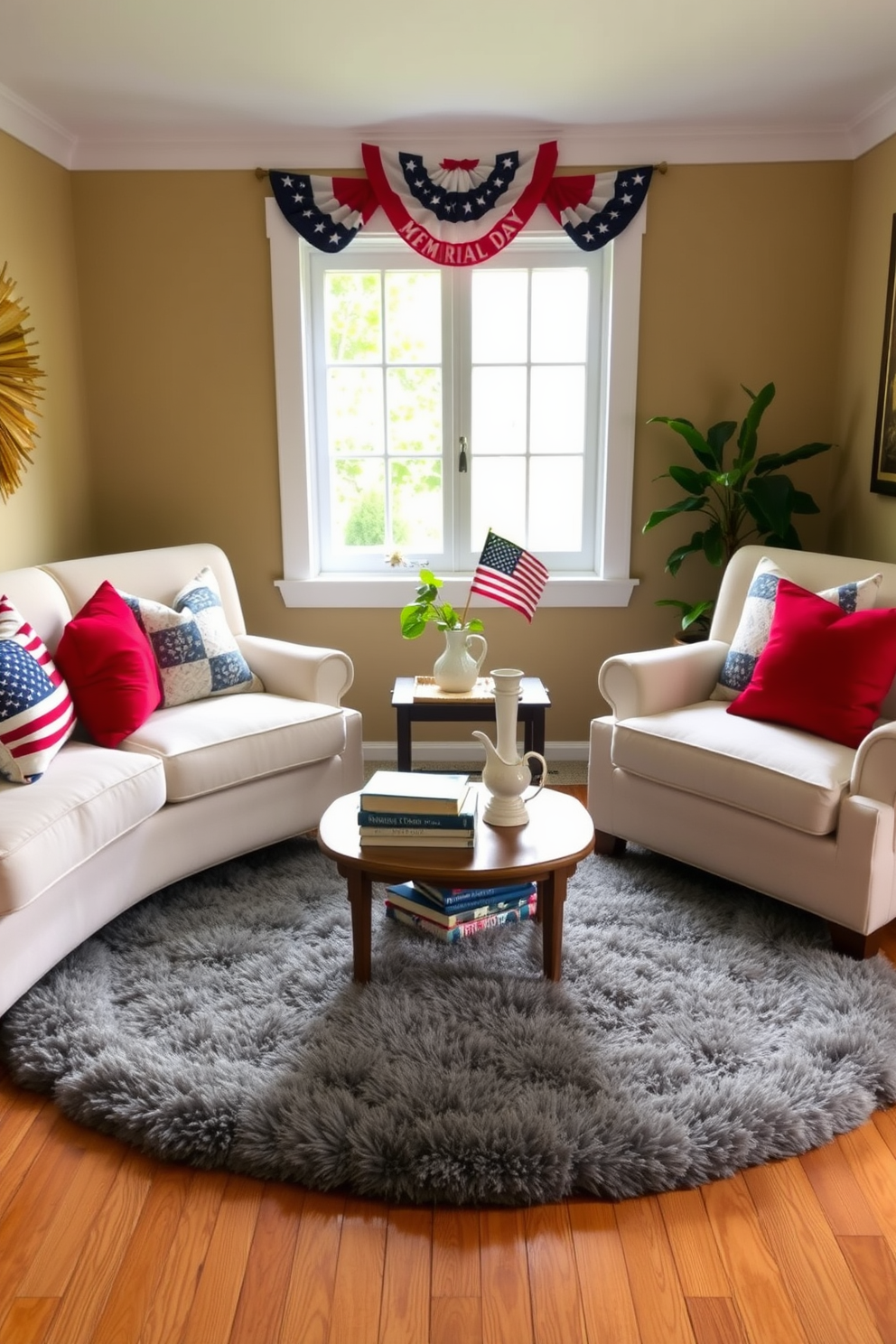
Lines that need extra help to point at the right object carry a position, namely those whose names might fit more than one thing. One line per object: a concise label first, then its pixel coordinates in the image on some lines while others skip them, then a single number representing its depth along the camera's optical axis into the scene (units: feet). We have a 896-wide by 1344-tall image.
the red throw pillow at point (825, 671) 9.22
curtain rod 12.33
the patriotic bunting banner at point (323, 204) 12.22
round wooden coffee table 7.47
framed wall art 11.34
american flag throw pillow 8.23
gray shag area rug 6.31
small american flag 10.86
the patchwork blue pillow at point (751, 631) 10.36
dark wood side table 10.81
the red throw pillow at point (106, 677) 9.41
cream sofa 7.52
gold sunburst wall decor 10.77
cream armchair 8.30
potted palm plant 11.93
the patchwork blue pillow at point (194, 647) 10.43
